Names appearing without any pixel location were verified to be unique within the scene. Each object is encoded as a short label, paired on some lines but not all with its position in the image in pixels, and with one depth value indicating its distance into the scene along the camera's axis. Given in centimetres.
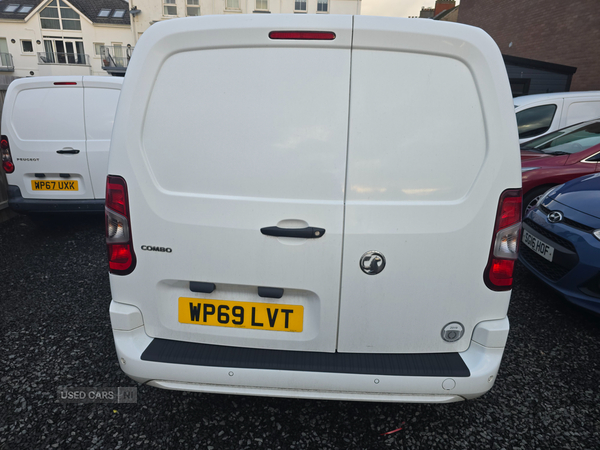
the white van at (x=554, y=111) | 731
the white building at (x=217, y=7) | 3044
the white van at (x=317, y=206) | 156
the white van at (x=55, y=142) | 464
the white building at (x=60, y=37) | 3438
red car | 484
